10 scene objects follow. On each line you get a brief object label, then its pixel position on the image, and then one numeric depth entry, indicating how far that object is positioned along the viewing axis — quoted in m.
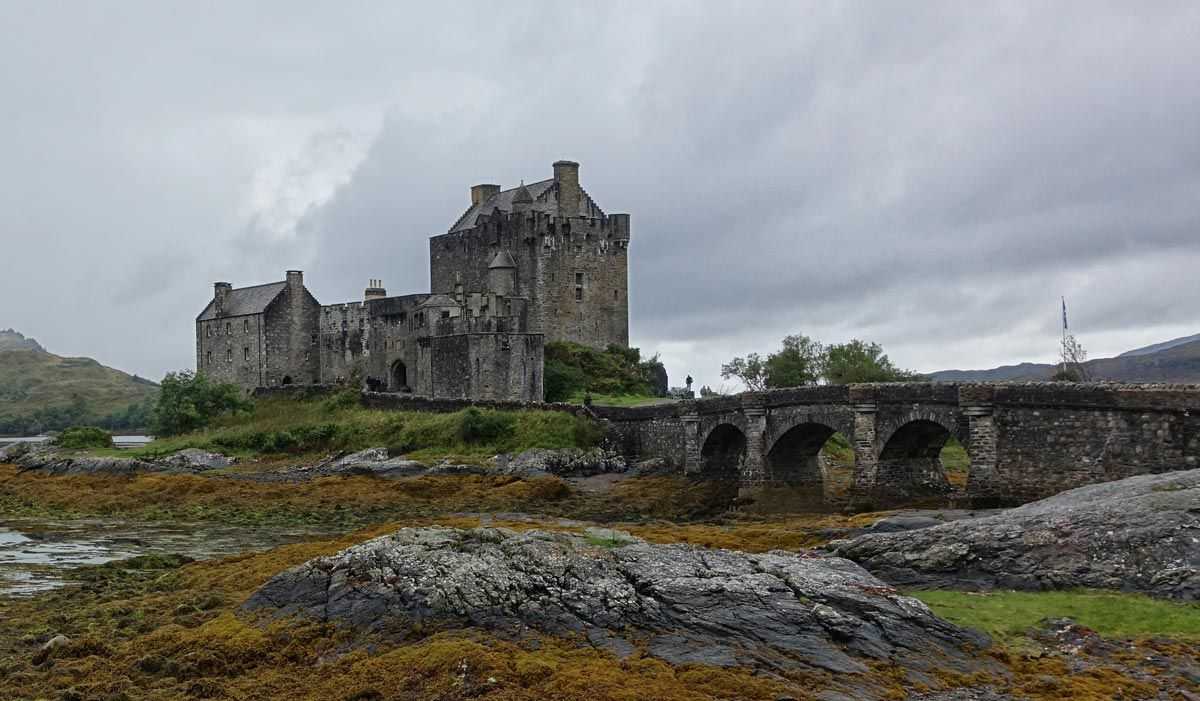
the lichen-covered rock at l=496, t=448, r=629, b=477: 48.88
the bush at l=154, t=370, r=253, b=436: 68.25
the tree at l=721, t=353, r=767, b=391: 70.19
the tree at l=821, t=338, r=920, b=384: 60.00
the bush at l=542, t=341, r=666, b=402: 65.00
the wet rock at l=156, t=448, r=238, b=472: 57.28
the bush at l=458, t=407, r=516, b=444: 53.25
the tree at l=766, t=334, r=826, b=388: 64.62
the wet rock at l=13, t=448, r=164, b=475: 55.72
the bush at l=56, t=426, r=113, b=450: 65.12
